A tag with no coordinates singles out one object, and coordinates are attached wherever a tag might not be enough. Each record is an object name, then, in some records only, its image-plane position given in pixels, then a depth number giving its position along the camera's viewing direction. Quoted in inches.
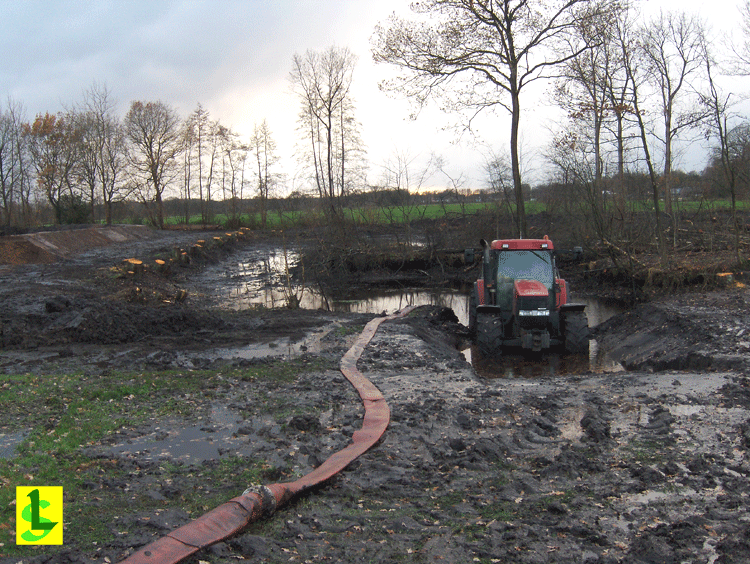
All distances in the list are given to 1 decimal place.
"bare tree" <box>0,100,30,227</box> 1514.5
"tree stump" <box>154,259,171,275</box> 887.1
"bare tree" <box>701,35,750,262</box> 684.1
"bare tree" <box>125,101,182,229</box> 1715.1
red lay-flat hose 144.6
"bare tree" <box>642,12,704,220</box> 1122.0
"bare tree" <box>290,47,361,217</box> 1620.3
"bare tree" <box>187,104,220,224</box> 2123.5
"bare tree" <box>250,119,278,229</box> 2080.5
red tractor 452.4
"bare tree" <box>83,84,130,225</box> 1593.3
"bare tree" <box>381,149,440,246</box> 1144.2
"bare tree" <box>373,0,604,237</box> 887.7
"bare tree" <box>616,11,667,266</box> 700.0
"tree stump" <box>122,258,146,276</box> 782.5
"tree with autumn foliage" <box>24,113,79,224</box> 1659.7
